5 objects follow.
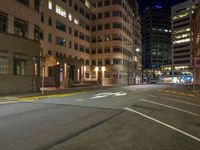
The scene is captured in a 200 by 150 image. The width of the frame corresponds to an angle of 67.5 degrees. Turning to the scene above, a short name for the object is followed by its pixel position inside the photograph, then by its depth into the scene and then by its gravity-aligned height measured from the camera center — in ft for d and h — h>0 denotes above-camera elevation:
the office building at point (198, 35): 138.07 +36.78
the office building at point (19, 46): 50.40 +10.84
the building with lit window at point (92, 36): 110.66 +36.76
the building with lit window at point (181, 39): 293.65 +74.53
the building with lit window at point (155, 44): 396.31 +86.12
